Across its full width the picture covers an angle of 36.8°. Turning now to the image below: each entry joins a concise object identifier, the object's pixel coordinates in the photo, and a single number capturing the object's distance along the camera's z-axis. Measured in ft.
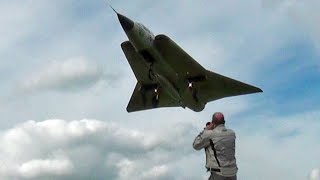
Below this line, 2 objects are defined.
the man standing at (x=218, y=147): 37.88
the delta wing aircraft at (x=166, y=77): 132.77
